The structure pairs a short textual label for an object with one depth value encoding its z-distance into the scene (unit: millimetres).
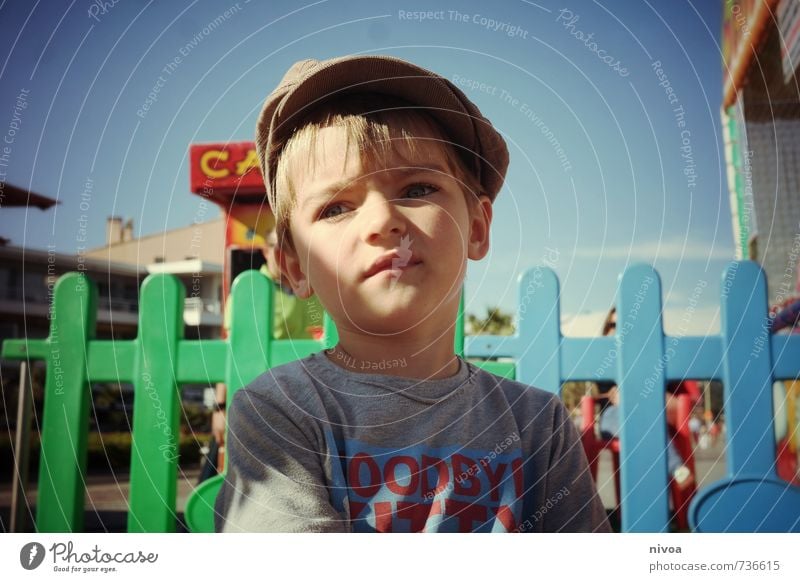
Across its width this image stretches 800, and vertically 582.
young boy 832
